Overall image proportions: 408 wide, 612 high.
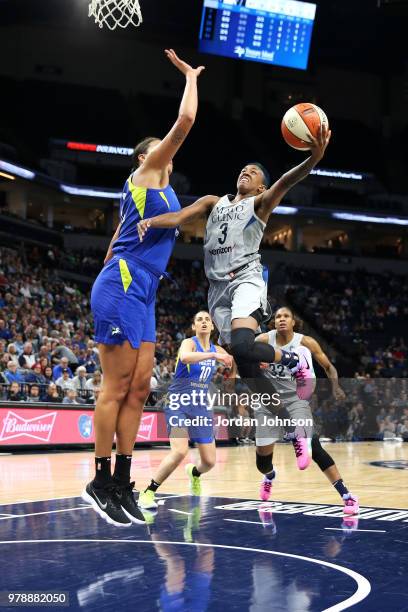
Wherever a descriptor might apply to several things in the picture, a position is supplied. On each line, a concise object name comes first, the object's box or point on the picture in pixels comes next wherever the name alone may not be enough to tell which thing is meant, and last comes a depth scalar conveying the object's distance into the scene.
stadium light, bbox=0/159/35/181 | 30.04
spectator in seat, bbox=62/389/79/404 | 15.85
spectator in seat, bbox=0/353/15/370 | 15.41
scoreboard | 28.31
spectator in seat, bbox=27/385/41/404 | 15.13
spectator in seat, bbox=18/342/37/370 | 15.77
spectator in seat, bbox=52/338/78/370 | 16.81
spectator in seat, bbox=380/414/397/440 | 25.08
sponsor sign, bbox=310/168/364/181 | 38.25
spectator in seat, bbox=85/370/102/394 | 16.42
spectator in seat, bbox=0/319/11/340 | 16.91
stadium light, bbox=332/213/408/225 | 37.78
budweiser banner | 14.78
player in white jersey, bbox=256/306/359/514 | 7.86
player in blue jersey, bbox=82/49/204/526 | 4.76
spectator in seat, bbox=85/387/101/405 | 16.33
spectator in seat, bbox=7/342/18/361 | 15.68
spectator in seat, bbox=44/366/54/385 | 15.77
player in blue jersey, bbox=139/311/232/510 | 8.40
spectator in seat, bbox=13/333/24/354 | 16.29
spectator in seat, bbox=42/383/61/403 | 15.44
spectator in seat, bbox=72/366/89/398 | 16.19
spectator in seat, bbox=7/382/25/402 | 14.73
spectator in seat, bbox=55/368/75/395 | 15.88
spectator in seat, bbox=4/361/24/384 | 15.02
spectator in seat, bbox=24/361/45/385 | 15.41
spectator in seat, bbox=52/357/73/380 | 15.82
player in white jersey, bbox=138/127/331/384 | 6.04
